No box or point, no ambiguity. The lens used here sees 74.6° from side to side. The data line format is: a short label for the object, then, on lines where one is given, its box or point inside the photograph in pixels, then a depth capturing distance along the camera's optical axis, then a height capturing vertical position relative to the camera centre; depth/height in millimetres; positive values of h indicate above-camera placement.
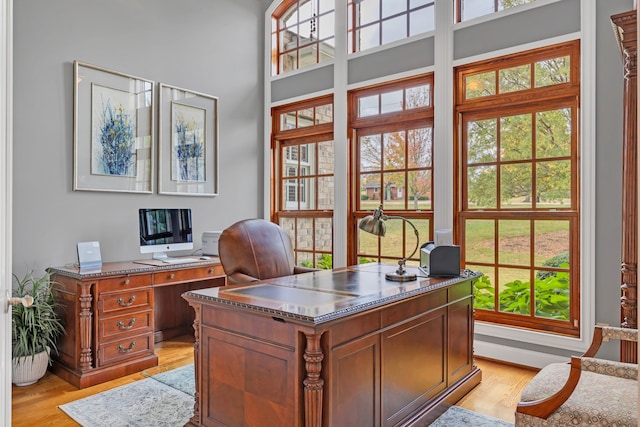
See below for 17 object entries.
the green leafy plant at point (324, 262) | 4891 -602
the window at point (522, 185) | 3389 +221
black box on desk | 2762 -331
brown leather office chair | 3012 -307
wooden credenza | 3119 -827
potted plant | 3000 -880
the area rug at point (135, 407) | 2543 -1276
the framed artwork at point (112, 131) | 3672 +750
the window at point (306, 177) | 4930 +422
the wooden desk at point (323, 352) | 1779 -677
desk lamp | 2564 -97
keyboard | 3738 -448
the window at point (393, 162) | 4160 +511
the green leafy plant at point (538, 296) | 3422 -726
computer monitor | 3867 -187
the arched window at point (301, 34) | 4934 +2182
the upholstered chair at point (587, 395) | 1636 -774
